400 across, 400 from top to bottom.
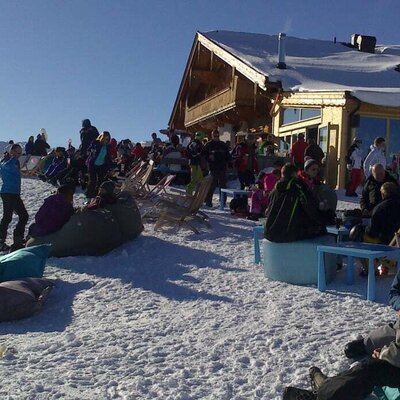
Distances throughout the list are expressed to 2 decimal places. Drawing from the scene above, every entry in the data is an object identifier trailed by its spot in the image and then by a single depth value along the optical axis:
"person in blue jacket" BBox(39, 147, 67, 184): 15.05
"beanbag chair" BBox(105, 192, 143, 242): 8.29
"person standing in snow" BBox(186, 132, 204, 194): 11.70
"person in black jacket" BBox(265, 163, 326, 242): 5.98
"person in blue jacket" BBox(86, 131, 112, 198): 11.20
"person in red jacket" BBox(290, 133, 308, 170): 13.67
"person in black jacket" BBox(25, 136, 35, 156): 18.64
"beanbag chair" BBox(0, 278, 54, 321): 5.48
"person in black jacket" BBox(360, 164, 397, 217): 7.02
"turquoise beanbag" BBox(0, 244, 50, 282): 6.43
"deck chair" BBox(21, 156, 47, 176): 17.08
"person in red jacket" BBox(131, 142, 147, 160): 17.36
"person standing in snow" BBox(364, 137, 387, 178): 11.34
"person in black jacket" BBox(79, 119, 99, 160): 12.91
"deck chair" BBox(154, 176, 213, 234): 9.12
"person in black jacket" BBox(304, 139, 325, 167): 13.07
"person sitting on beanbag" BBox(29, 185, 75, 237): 7.89
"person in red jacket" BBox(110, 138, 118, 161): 17.49
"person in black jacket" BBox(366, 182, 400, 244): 6.05
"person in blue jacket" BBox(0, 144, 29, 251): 8.78
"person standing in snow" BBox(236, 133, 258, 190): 13.29
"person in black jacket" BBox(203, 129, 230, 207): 11.27
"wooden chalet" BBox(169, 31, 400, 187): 14.35
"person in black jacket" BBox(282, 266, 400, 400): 3.21
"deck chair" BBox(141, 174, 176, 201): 9.90
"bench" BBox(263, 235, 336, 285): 5.95
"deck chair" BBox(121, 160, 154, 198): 10.26
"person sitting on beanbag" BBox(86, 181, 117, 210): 8.20
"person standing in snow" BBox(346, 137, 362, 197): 13.20
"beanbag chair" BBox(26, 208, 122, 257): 7.79
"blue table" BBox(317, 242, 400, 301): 5.36
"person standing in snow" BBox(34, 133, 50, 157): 18.67
